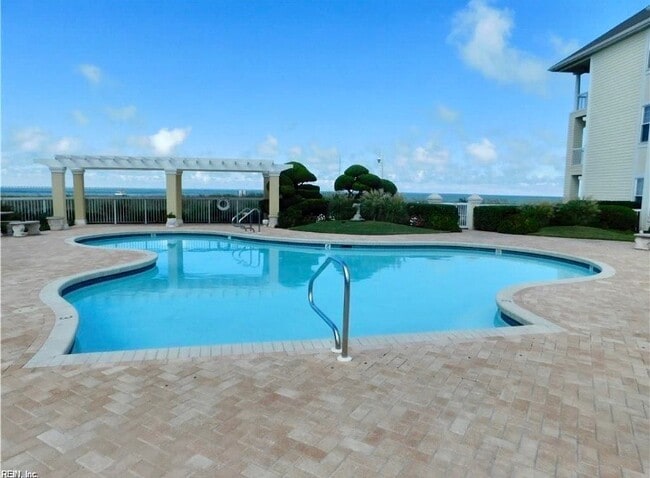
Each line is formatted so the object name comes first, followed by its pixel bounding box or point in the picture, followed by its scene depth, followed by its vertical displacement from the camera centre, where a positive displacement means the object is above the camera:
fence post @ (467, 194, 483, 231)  19.11 +0.04
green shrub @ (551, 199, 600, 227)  17.09 -0.27
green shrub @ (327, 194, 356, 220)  19.47 -0.17
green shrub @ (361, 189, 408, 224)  18.98 -0.10
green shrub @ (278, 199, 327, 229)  18.85 -0.38
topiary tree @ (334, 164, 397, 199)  21.45 +1.18
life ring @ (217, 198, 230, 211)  20.25 -0.05
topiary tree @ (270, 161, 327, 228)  18.97 +0.28
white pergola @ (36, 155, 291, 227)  17.47 +1.45
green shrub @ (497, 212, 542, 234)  17.23 -0.74
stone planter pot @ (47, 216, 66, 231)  16.38 -0.84
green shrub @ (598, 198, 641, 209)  17.09 +0.15
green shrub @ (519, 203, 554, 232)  17.52 -0.26
